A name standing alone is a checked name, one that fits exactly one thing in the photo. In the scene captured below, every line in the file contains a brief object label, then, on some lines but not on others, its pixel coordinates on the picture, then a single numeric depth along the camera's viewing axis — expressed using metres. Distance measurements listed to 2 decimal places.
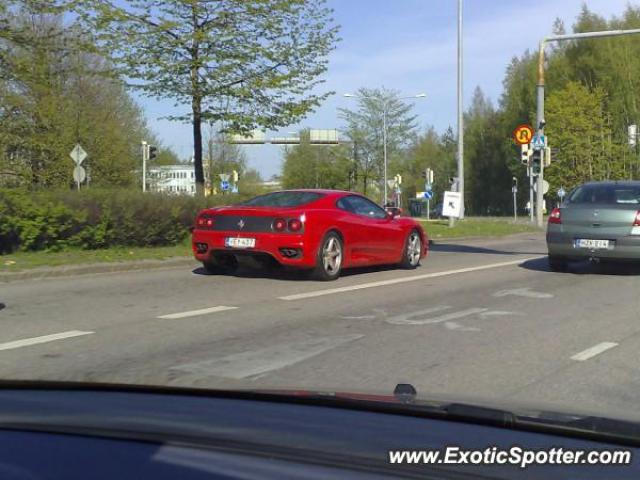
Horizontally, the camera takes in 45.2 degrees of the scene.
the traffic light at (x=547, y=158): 28.91
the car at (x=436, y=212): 64.83
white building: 47.34
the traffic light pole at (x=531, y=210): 33.00
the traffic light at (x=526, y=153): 27.84
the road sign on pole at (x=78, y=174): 28.19
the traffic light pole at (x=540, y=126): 25.35
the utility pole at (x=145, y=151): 32.00
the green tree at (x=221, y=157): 46.75
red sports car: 10.30
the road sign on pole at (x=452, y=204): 25.05
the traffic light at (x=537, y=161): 27.03
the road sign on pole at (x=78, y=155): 28.09
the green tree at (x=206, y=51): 18.53
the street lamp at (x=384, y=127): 44.66
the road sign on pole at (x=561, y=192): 53.31
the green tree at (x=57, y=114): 18.86
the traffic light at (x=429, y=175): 36.83
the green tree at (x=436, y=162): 81.88
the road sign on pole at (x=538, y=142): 26.76
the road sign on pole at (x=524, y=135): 28.19
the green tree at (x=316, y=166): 49.53
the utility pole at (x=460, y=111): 26.77
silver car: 11.44
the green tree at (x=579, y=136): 54.72
